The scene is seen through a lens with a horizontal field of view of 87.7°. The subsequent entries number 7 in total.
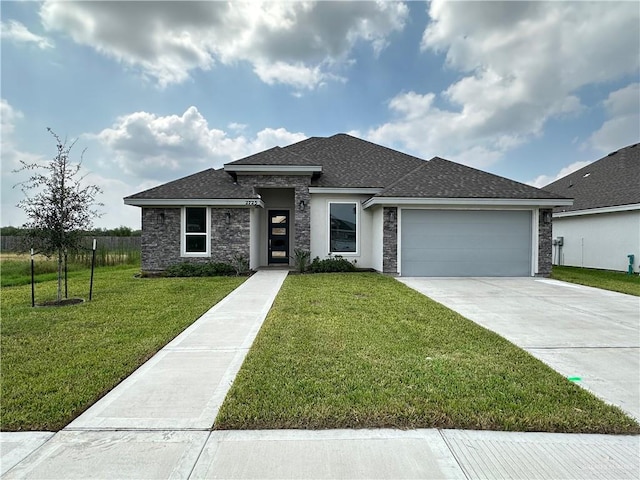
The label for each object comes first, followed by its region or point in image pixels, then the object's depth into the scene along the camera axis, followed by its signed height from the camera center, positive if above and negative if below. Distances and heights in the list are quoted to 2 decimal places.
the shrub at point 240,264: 12.02 -0.92
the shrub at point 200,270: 11.77 -1.13
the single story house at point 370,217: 11.59 +0.81
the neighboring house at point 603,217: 13.35 +1.11
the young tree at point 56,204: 7.11 +0.72
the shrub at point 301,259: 12.54 -0.75
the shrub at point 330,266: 12.49 -1.00
